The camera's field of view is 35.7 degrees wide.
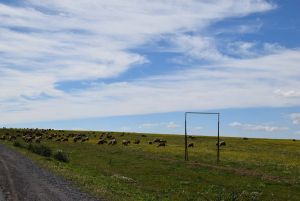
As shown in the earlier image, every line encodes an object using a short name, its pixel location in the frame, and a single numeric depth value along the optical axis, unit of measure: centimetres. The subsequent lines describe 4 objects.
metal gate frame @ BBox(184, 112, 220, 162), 5548
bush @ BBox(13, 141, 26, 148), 6824
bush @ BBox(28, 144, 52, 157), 5413
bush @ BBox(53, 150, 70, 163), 4950
